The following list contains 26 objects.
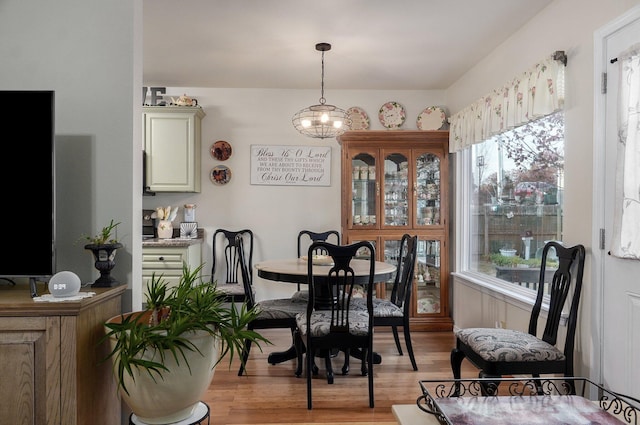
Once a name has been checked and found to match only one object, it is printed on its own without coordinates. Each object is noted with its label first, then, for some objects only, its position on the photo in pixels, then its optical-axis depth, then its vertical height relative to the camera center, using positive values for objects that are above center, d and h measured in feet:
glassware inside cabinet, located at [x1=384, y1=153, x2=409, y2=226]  15.44 +0.85
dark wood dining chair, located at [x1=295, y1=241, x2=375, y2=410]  9.11 -2.22
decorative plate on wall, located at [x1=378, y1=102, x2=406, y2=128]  16.43 +3.52
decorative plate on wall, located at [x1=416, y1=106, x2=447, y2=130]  16.15 +3.36
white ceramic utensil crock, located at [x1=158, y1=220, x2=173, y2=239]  15.38 -0.55
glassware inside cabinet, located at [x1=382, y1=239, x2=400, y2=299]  15.35 -1.20
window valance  9.27 +2.60
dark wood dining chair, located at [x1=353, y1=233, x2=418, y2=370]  11.05 -2.28
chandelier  11.98 +2.48
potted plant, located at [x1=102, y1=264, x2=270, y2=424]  5.74 -1.76
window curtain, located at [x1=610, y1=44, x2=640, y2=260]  7.16 +0.83
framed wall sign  16.26 +1.71
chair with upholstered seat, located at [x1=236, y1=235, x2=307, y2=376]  10.89 -2.36
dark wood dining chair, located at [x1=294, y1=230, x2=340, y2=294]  15.53 -0.80
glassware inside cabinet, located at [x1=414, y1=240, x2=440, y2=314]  15.52 -2.08
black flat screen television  6.50 +0.40
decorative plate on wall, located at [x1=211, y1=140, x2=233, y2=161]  16.12 +2.20
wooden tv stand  5.86 -1.89
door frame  8.11 +0.33
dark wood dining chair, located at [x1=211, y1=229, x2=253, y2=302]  15.81 -1.38
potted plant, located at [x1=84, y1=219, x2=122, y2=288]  6.84 -0.63
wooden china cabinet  15.26 +0.45
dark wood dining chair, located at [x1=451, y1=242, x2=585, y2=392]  7.95 -2.27
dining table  10.28 -1.30
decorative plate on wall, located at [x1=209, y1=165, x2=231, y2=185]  16.12 +1.37
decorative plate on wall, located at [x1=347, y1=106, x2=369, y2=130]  16.20 +3.36
